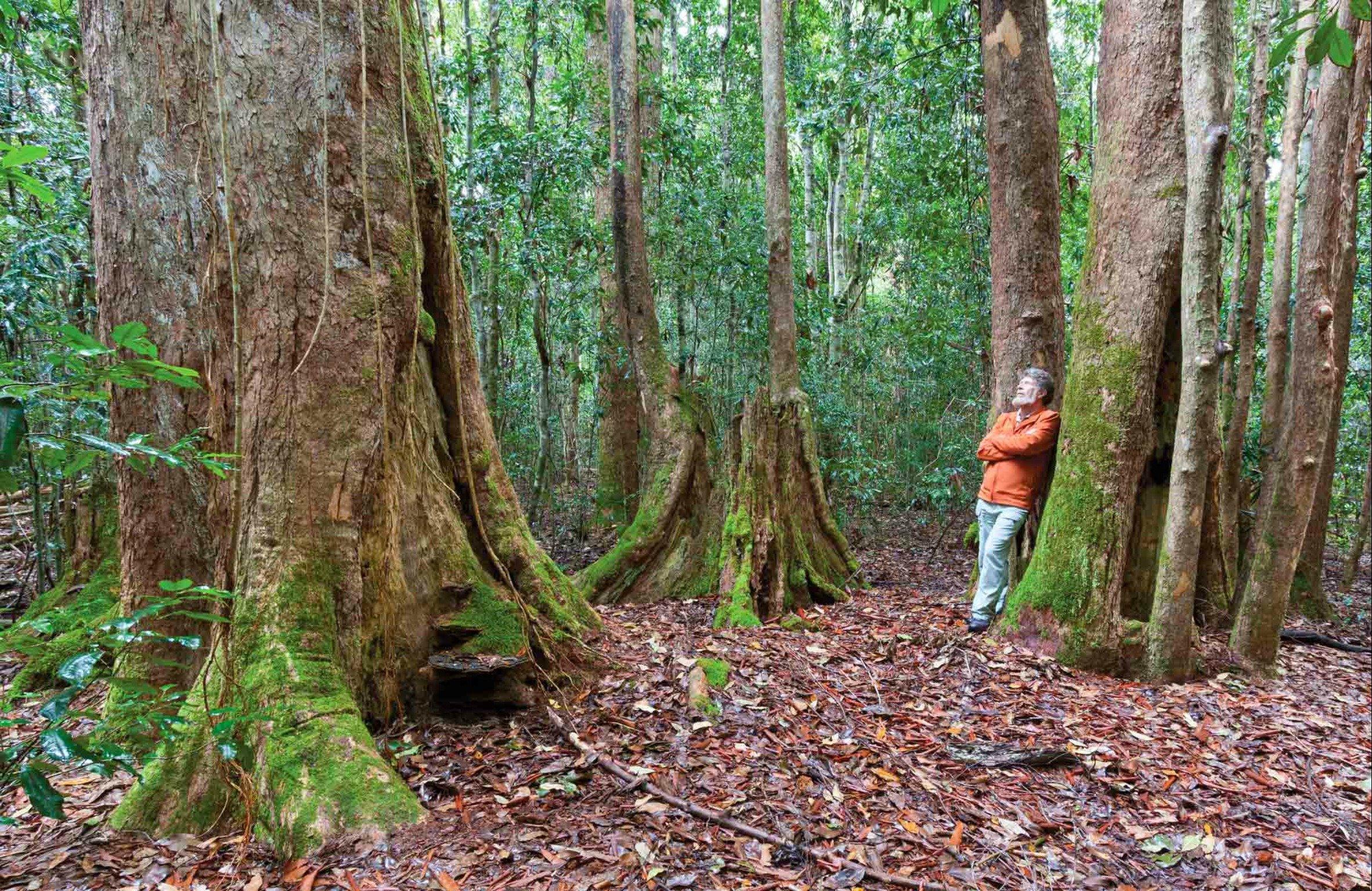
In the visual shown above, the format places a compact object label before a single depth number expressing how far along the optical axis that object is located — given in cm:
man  546
